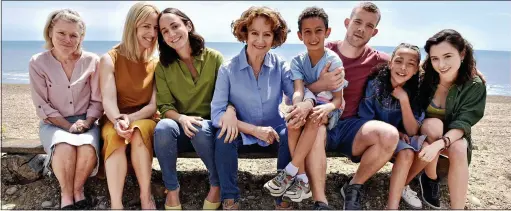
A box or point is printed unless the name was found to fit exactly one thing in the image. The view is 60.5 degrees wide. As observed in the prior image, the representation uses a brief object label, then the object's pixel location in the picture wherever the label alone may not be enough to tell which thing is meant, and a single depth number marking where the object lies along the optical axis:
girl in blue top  3.48
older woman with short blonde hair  3.51
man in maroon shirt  3.38
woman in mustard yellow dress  3.43
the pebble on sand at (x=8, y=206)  3.77
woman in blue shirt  3.43
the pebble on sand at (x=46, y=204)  3.80
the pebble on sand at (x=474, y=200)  3.97
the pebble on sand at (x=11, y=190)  3.96
